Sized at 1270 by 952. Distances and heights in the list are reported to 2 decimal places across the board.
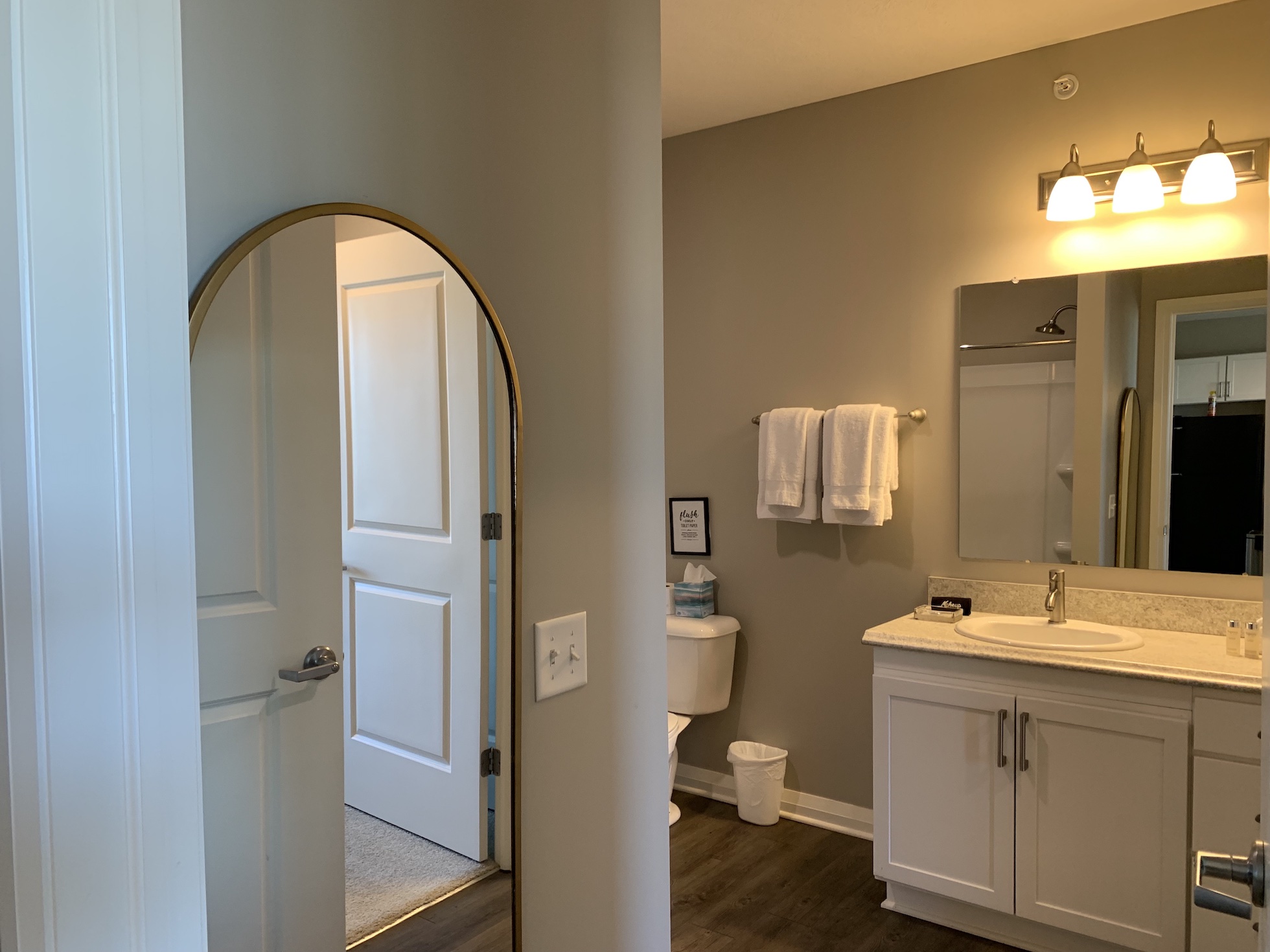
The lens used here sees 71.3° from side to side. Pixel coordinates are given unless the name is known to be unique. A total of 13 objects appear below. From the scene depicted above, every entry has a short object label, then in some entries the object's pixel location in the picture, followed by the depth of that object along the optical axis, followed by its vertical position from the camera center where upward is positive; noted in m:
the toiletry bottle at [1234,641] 2.33 -0.53
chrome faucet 2.70 -0.48
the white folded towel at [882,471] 2.99 -0.10
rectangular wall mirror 2.52 +0.07
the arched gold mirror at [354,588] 0.82 -0.15
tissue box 3.48 -0.61
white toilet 3.35 -0.84
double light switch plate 1.22 -0.30
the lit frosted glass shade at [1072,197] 2.62 +0.73
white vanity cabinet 2.21 -0.96
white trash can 3.29 -1.28
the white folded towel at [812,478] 3.15 -0.12
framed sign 3.62 -0.34
